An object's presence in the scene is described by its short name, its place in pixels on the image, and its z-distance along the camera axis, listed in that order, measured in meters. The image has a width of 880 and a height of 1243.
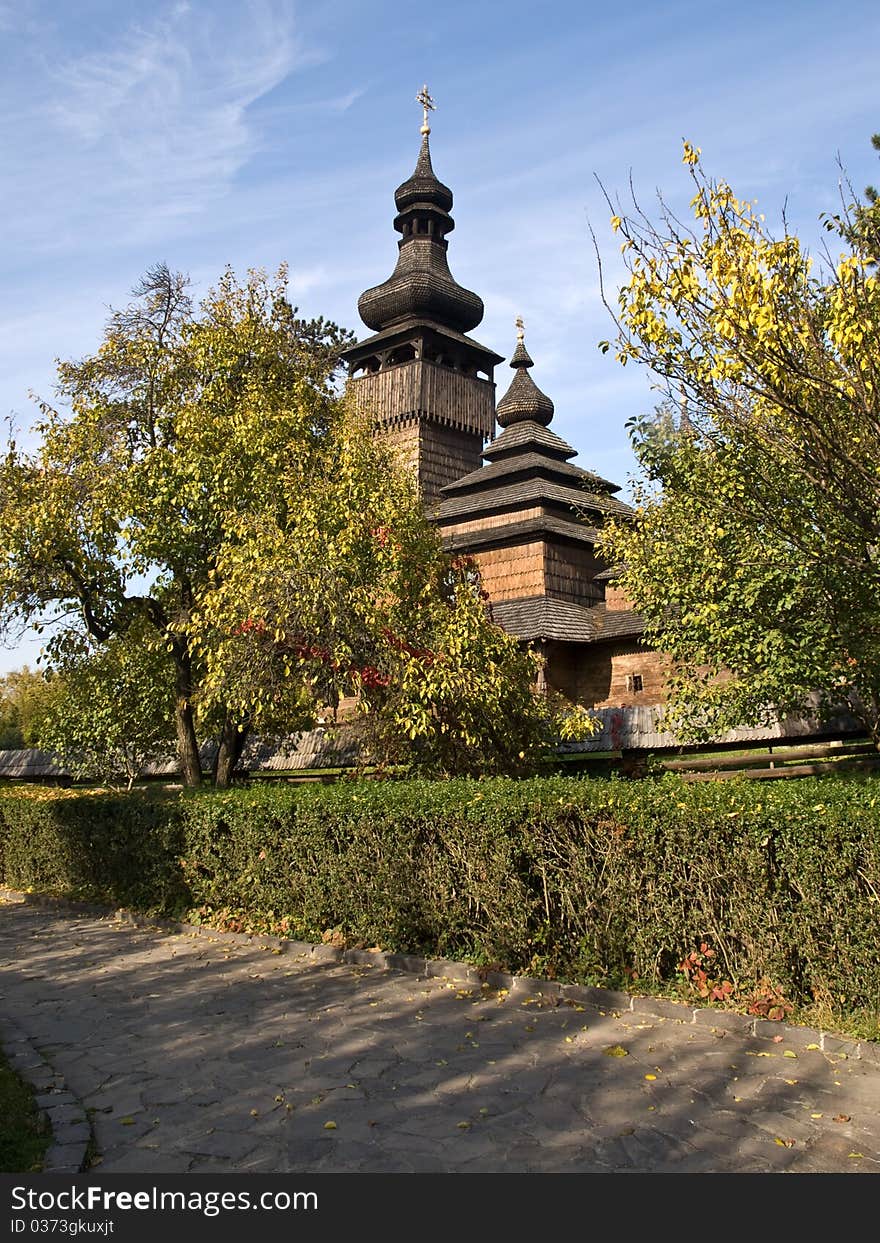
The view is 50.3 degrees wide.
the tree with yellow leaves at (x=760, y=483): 7.22
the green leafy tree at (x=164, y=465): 14.47
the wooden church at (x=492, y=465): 27.08
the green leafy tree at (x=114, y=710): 17.42
